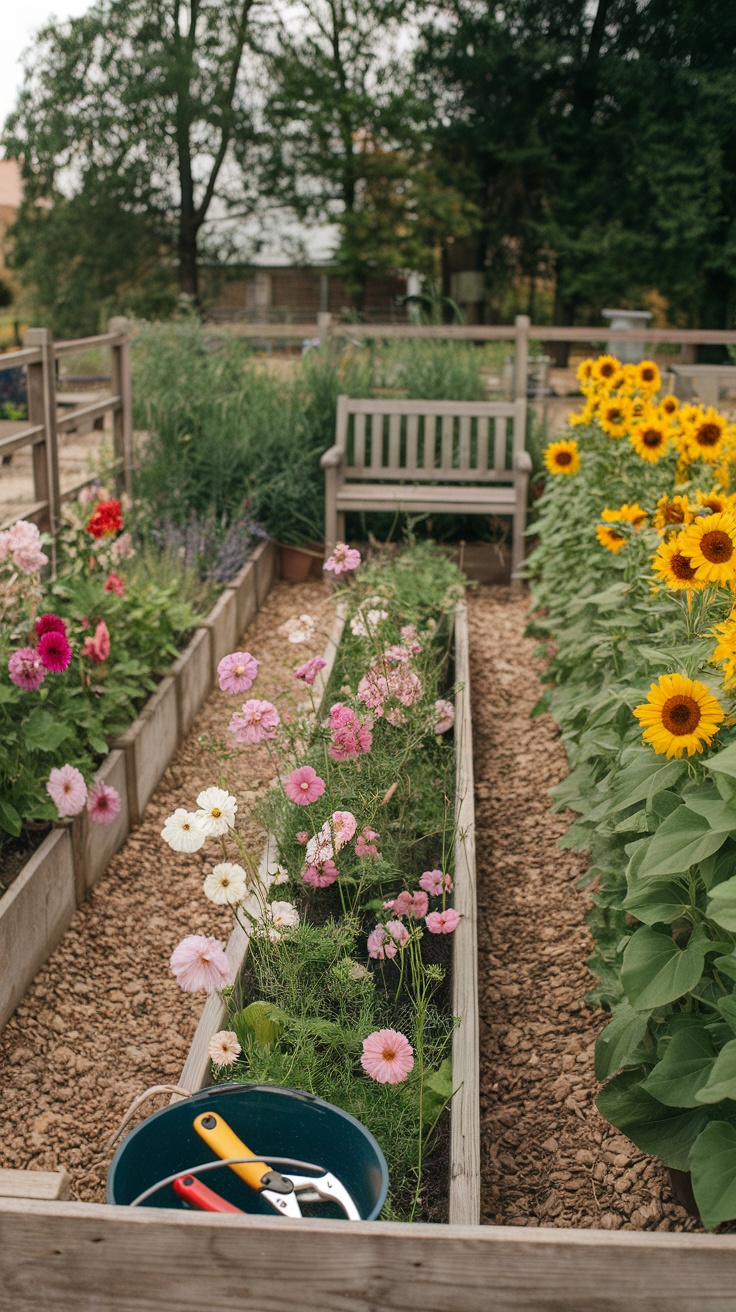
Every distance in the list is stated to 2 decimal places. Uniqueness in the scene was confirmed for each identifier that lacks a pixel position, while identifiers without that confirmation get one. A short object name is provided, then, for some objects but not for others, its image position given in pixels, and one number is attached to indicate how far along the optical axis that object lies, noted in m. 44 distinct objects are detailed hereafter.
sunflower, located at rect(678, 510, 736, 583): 1.79
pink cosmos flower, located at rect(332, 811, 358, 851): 1.94
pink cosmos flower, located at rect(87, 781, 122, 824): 2.69
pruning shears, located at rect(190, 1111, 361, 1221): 1.22
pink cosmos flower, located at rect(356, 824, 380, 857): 2.14
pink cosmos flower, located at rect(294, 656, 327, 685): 2.33
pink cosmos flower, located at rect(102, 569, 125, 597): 3.25
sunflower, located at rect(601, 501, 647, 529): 2.89
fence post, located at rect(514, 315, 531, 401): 6.82
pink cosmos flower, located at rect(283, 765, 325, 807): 2.03
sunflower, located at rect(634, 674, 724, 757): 1.60
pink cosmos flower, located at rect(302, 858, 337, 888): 2.15
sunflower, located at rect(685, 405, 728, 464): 3.33
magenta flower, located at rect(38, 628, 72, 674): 2.51
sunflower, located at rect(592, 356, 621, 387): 4.25
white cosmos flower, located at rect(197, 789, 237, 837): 1.68
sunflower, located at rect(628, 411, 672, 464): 3.50
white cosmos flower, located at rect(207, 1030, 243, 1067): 1.64
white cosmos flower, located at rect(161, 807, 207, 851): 1.68
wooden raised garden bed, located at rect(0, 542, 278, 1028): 2.42
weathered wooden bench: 5.71
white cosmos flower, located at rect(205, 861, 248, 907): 1.65
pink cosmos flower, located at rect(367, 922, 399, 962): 1.99
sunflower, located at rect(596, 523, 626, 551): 2.92
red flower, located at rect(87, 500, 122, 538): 3.41
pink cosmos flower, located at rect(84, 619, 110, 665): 2.98
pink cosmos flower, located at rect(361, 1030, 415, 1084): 1.56
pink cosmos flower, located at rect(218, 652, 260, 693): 2.07
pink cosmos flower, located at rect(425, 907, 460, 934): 1.99
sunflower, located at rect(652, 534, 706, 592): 1.92
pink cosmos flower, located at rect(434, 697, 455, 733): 2.73
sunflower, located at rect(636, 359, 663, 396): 4.15
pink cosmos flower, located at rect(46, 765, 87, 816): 2.51
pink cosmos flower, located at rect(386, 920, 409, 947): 1.89
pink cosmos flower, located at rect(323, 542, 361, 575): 2.68
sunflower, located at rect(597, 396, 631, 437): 3.78
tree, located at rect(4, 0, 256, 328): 18.80
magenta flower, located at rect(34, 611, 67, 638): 2.57
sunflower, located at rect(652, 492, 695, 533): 2.46
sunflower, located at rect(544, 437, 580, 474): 3.99
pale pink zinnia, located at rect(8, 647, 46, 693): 2.56
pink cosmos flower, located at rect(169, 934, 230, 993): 1.56
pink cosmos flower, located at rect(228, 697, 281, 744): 2.03
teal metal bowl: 1.37
